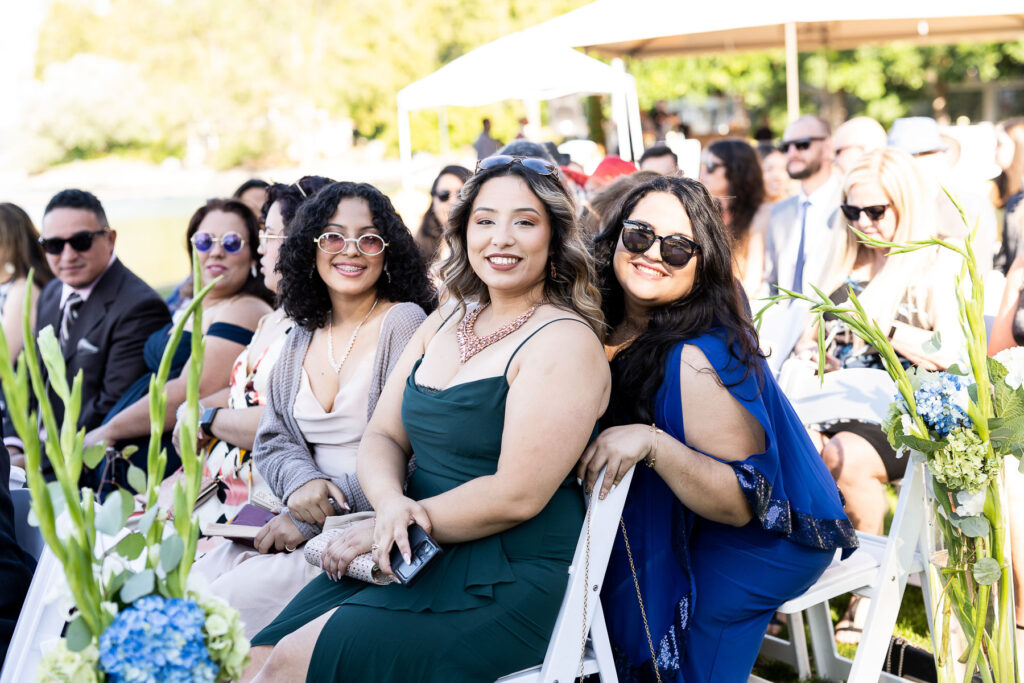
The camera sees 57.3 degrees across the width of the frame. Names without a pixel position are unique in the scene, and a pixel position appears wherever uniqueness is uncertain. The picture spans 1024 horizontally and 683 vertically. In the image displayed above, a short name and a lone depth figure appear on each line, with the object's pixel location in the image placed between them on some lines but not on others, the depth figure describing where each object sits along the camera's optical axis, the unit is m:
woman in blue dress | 2.36
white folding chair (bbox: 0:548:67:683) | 2.16
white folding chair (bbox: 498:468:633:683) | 2.16
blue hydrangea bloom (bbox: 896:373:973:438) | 2.29
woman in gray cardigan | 2.71
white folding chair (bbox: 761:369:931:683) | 2.51
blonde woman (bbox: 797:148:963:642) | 3.59
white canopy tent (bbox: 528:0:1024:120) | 7.56
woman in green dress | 2.14
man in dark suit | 4.45
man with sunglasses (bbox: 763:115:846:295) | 4.90
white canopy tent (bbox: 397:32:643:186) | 9.80
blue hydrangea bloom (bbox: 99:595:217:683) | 1.35
